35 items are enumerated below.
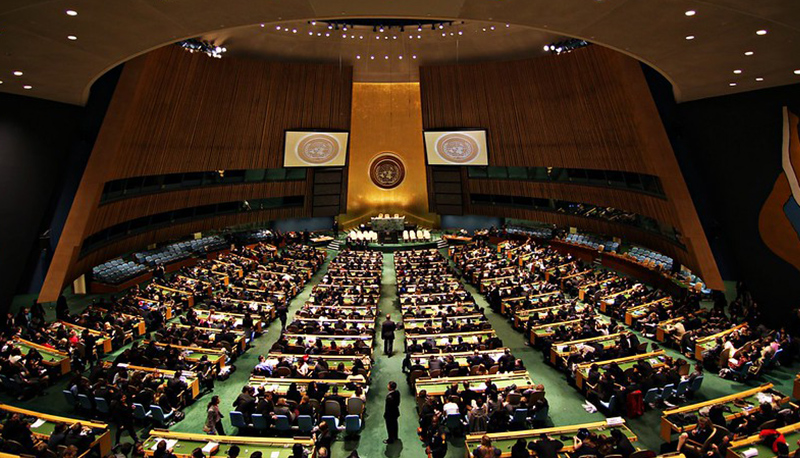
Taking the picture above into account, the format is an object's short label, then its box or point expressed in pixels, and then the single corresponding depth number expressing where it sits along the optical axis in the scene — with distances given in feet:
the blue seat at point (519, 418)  27.94
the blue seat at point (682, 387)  31.60
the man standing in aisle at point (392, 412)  27.84
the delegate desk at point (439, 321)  43.52
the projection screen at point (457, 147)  85.71
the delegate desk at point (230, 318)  45.30
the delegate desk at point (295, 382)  30.98
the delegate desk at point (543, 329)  42.60
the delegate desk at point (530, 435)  24.41
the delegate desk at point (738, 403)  27.02
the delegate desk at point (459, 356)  35.47
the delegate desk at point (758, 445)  22.52
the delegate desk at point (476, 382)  30.99
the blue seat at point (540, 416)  28.92
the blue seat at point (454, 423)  27.93
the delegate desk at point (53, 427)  25.71
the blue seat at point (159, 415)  28.92
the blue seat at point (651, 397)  30.58
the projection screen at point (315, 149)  84.35
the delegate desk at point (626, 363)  33.73
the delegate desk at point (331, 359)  34.58
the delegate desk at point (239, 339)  40.81
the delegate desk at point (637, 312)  47.06
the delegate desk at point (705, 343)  37.73
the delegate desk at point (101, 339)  39.89
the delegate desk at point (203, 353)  36.60
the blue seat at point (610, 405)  29.91
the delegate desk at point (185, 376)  32.91
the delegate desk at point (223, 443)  23.79
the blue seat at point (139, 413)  29.04
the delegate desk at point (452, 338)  39.14
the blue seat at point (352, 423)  27.94
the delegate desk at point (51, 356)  35.83
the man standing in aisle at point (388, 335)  41.45
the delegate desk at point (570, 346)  37.58
